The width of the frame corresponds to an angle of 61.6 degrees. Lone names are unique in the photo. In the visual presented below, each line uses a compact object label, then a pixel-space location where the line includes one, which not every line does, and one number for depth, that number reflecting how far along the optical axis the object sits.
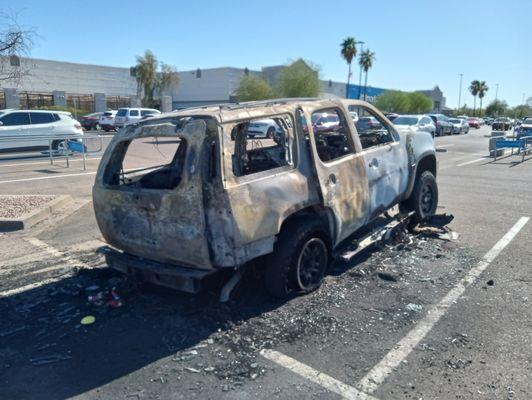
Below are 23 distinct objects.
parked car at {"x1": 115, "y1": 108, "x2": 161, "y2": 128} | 29.84
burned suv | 3.55
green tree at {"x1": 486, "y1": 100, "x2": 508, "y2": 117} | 114.10
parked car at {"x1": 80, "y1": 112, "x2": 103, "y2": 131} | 34.63
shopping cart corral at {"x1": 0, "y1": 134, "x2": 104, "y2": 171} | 14.40
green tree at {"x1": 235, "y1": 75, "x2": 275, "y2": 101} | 46.56
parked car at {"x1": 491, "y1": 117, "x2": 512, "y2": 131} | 44.44
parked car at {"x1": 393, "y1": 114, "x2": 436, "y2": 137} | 24.69
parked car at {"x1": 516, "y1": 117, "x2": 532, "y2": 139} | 24.19
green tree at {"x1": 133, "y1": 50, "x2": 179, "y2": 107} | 53.47
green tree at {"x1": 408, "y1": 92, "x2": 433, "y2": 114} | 67.88
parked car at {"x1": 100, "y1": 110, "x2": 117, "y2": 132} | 32.56
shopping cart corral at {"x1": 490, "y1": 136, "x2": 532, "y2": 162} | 18.08
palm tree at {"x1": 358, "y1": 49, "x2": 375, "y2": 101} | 68.50
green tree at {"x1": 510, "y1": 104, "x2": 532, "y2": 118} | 102.67
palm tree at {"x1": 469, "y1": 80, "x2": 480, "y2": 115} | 104.75
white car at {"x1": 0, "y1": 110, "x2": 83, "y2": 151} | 16.45
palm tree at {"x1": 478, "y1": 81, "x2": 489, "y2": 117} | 104.53
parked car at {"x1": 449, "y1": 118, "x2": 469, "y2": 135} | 38.79
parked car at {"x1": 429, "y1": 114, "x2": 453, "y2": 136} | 35.25
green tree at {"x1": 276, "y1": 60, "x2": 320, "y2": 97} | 47.78
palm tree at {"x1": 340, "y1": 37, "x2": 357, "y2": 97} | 63.44
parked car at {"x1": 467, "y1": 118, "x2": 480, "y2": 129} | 57.65
